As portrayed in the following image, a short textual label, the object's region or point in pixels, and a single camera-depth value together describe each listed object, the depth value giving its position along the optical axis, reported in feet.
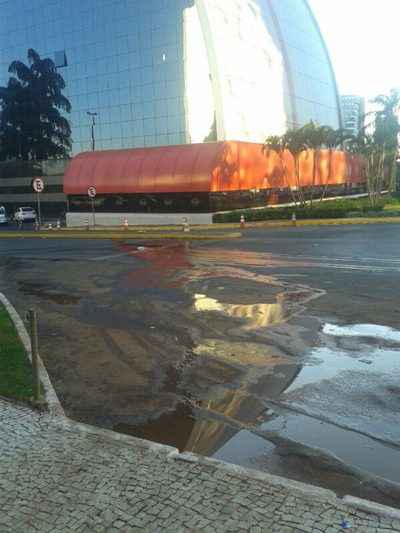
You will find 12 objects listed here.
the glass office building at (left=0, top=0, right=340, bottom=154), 141.69
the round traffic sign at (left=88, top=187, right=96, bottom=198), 126.68
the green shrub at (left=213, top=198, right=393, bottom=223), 120.37
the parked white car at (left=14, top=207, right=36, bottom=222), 178.50
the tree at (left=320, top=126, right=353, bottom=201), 138.40
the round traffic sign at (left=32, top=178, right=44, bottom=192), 114.42
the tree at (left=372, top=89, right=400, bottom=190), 157.38
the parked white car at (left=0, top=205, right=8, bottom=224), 178.67
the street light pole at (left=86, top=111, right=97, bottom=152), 166.71
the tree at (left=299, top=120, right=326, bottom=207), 134.72
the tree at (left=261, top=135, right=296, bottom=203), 136.56
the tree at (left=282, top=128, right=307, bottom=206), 135.33
